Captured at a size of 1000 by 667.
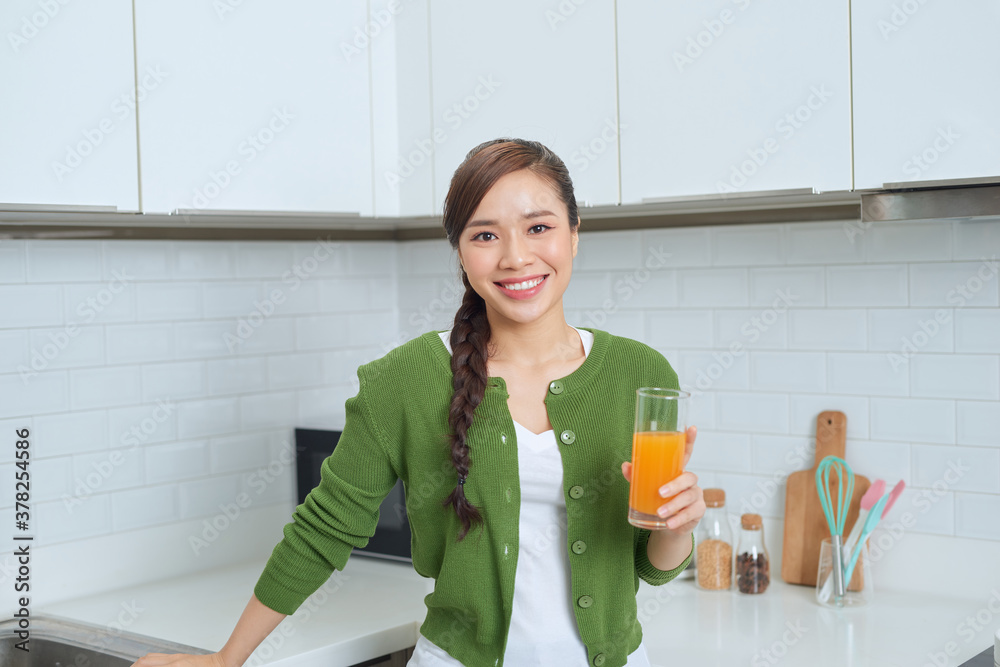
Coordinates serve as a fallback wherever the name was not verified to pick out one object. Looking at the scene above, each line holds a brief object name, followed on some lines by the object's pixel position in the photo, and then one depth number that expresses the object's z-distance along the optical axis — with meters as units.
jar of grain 2.11
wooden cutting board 2.06
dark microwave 2.30
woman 1.37
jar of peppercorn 2.06
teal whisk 1.95
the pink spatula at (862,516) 1.97
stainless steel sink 1.78
